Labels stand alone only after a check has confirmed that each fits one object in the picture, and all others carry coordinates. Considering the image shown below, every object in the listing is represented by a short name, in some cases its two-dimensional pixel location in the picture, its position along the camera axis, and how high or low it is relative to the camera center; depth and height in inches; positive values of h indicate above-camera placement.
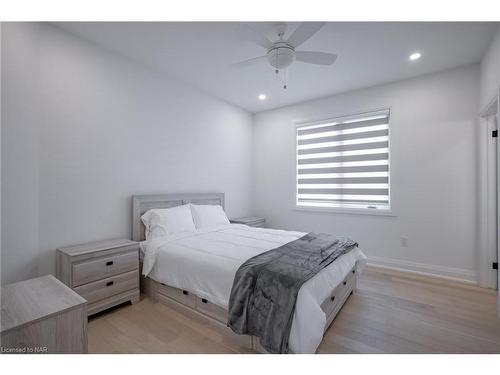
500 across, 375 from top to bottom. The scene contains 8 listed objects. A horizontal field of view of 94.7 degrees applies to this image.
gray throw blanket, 59.2 -29.9
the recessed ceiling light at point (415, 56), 106.4 +61.4
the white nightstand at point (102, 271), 81.7 -32.0
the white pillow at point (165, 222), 109.3 -17.7
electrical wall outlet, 132.9 -31.8
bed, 60.5 -31.2
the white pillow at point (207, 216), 129.8 -17.5
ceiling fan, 77.1 +50.1
